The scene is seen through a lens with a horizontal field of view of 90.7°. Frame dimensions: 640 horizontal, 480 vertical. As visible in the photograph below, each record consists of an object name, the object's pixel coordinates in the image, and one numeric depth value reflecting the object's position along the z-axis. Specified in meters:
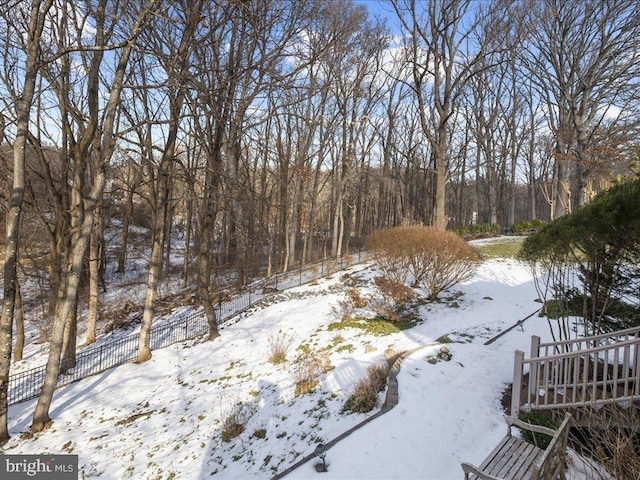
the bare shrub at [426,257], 10.24
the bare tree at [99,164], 6.63
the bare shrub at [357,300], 10.52
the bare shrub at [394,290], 10.02
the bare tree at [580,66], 15.70
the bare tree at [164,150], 7.25
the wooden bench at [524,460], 2.86
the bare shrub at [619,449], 2.69
